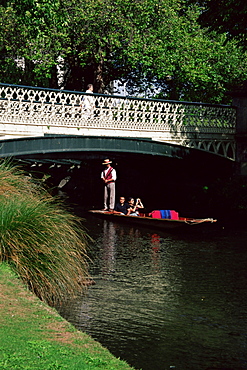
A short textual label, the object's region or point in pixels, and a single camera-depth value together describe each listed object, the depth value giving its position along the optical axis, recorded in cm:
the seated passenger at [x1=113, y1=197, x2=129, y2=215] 2352
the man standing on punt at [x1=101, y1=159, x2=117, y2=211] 2498
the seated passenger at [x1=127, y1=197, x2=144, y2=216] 2312
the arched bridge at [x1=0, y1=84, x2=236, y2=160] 2005
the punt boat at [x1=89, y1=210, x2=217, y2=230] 2061
